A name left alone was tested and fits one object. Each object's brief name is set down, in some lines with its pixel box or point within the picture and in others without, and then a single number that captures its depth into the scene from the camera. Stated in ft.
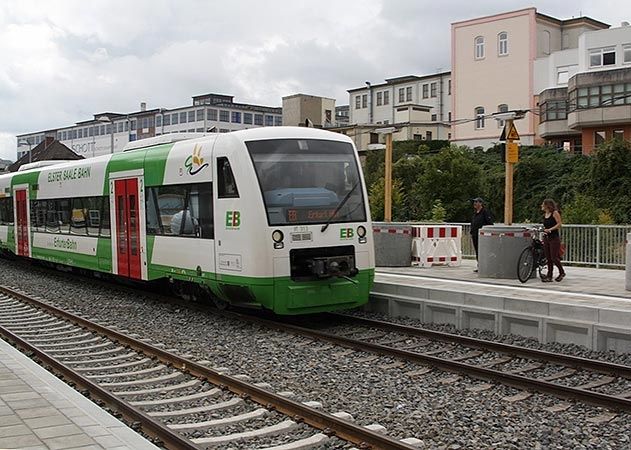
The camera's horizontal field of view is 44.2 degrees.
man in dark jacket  54.85
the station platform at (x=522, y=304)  33.63
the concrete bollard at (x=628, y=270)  42.32
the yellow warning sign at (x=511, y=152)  51.62
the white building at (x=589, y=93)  175.11
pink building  205.05
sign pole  51.75
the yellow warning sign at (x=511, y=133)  52.08
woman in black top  46.01
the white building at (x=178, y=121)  311.68
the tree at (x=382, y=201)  136.46
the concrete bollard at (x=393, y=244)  58.70
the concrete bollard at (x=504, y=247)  47.91
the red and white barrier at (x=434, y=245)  59.20
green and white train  37.52
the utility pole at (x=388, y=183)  64.90
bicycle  46.80
